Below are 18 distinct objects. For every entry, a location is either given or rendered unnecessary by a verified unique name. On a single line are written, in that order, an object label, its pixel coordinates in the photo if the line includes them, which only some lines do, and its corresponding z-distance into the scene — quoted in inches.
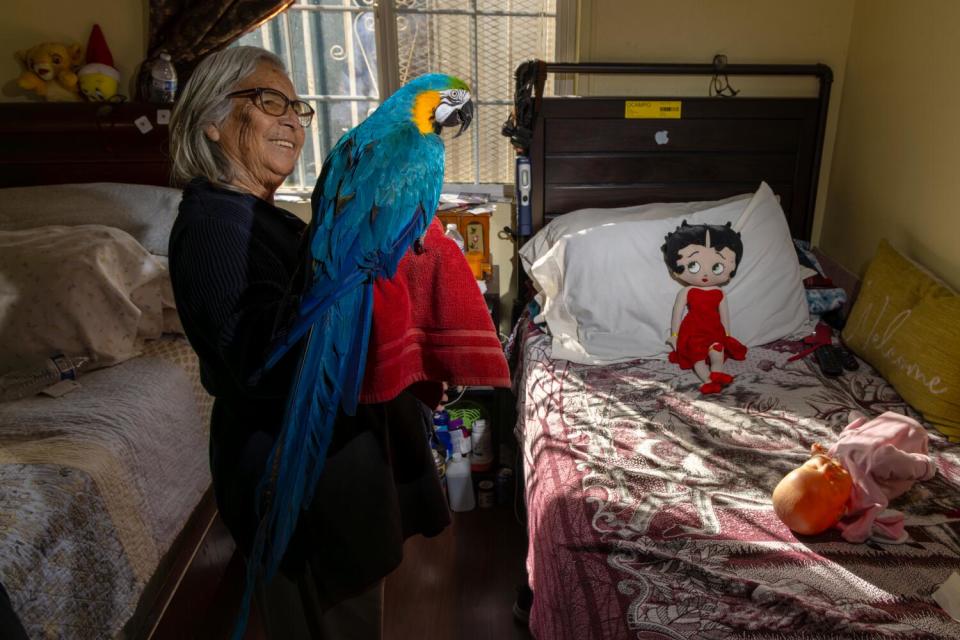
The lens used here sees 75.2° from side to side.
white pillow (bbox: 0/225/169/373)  64.4
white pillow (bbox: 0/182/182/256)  83.6
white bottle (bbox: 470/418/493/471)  90.3
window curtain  90.4
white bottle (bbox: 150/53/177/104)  91.6
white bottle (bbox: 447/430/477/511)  88.3
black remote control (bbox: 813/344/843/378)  68.7
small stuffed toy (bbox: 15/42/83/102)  90.4
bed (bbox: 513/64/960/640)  39.2
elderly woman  29.5
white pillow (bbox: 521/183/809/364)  75.9
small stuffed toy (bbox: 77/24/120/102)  91.2
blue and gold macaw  26.5
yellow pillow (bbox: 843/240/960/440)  59.1
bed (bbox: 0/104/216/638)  47.5
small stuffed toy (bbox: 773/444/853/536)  44.3
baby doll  44.4
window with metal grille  96.0
